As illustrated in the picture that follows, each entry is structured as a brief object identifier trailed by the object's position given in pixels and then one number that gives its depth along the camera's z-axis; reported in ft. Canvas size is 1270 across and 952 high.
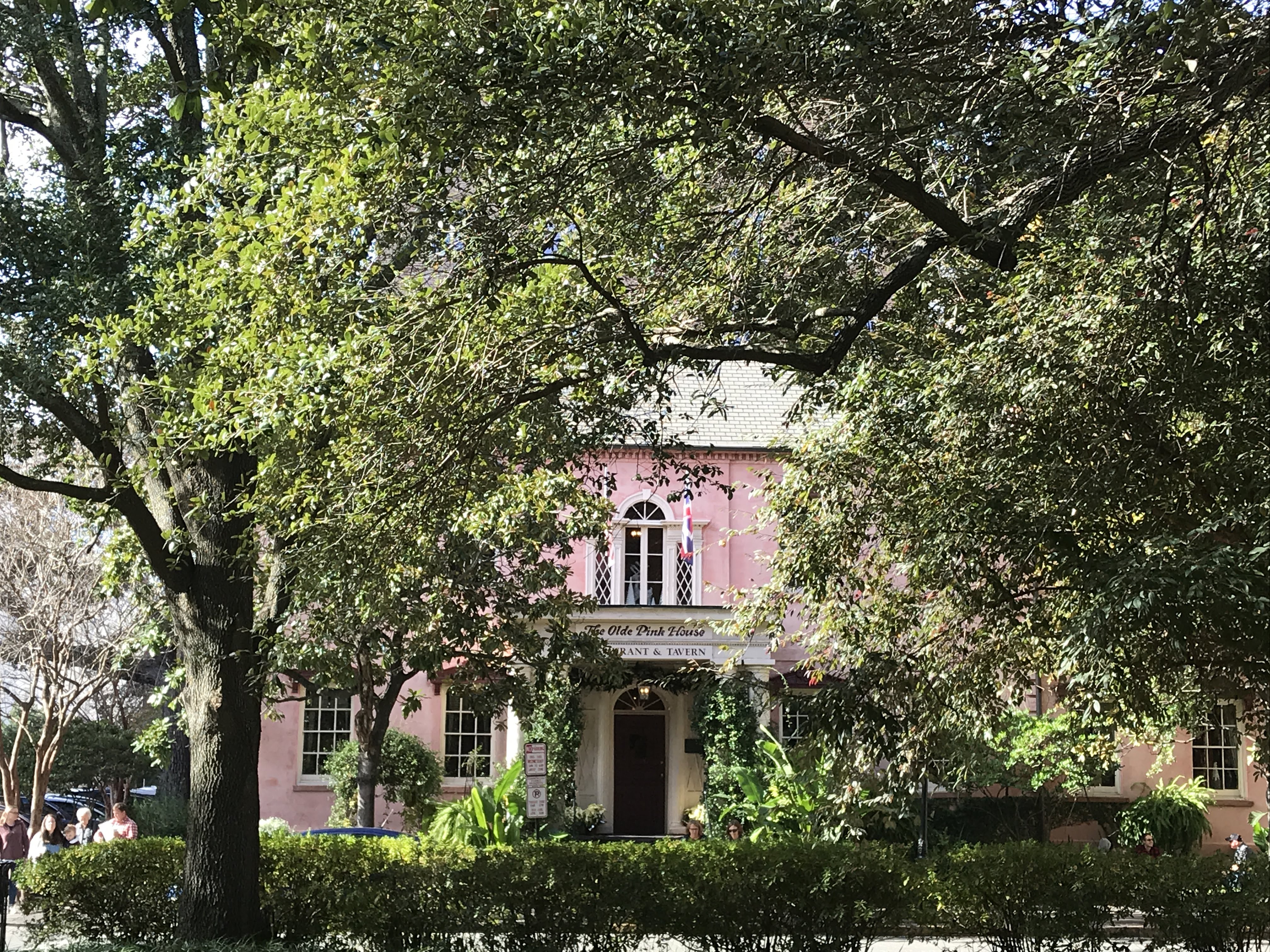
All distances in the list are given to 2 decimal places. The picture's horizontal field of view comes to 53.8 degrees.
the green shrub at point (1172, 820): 68.54
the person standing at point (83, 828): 59.47
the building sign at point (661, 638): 74.18
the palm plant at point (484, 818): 55.67
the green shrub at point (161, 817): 75.00
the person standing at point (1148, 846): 66.95
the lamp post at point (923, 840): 51.11
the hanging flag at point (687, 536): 72.84
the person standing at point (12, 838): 55.88
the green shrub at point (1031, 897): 36.83
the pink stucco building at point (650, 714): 76.13
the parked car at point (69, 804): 86.12
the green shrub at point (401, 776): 73.10
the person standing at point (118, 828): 55.01
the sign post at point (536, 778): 45.09
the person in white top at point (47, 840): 56.65
